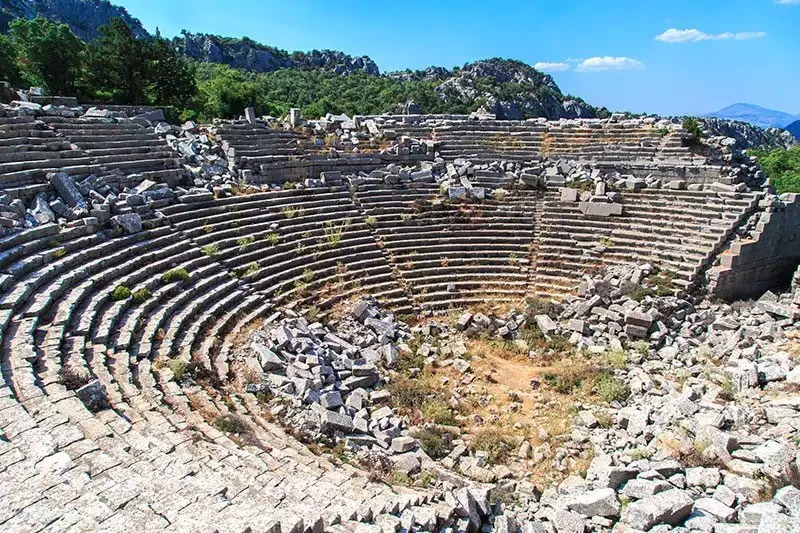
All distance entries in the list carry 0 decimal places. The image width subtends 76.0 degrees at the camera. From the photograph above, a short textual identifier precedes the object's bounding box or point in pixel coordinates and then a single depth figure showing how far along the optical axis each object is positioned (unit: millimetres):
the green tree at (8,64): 22614
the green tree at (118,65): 25703
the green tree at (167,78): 27453
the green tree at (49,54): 23875
